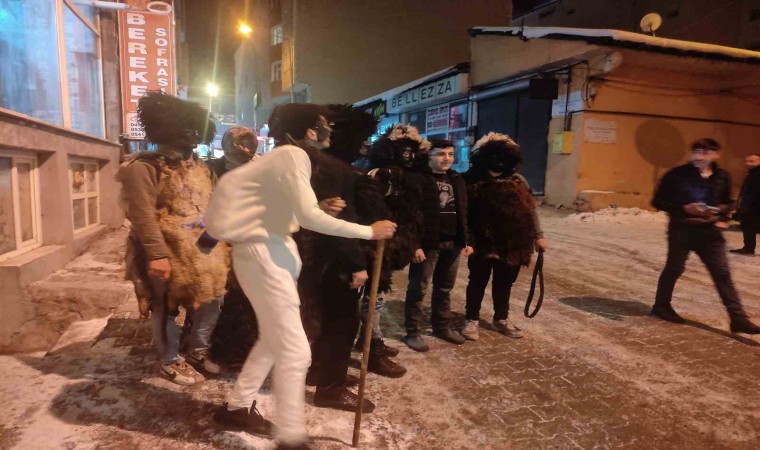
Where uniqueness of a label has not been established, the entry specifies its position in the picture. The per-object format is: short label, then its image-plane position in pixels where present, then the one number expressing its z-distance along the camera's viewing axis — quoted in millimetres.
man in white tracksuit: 2342
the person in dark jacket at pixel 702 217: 4605
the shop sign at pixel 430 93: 15859
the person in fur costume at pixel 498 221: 4324
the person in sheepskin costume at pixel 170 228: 2984
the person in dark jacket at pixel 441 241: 4086
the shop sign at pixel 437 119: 17969
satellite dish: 12422
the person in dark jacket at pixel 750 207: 7707
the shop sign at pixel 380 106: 19797
